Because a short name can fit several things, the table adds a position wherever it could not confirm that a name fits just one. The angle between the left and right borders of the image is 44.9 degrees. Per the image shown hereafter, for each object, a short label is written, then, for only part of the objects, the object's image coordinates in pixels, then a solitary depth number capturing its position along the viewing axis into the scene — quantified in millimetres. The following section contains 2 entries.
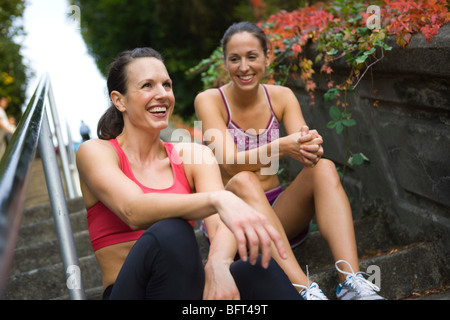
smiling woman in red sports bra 1511
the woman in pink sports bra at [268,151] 2133
